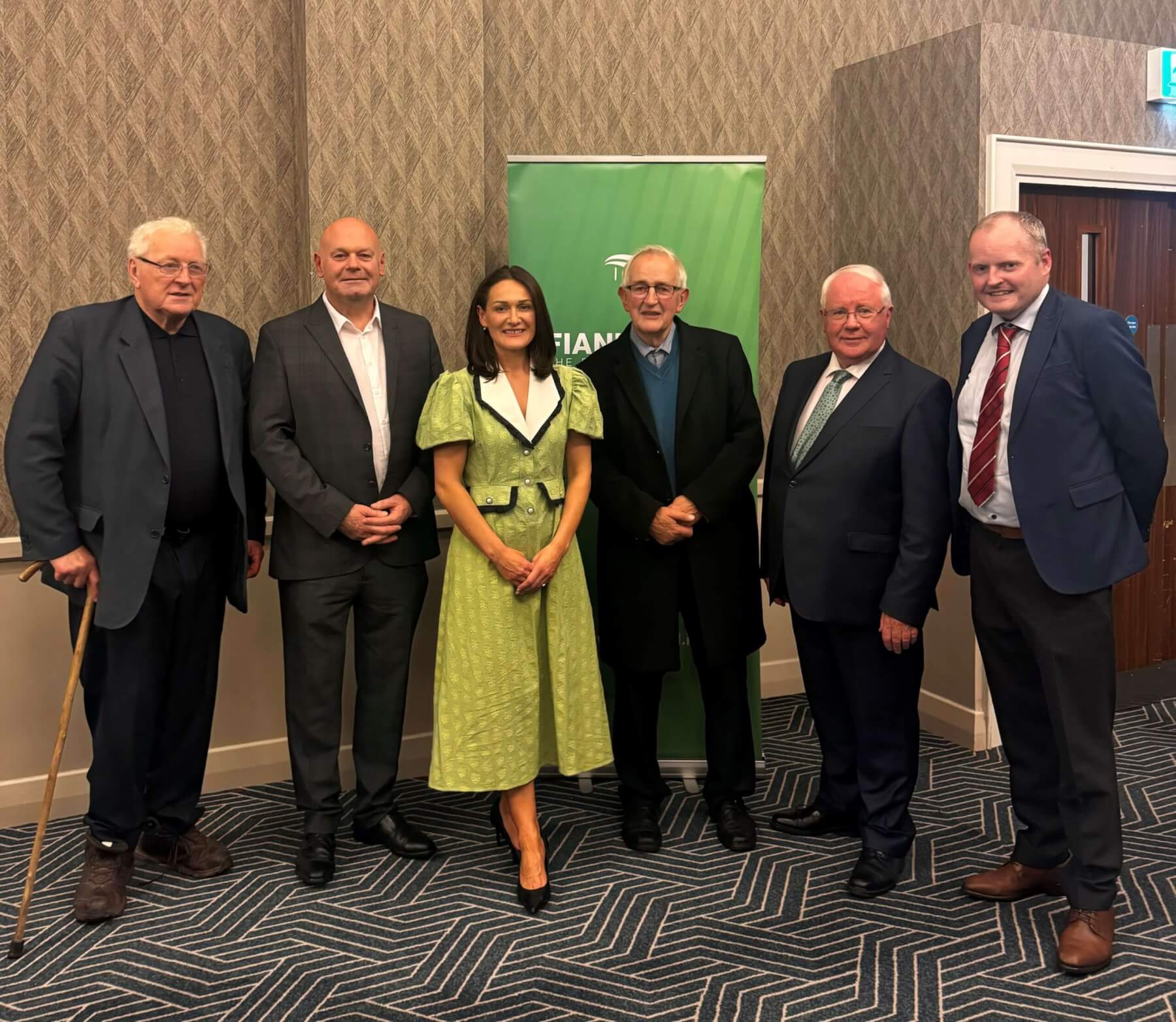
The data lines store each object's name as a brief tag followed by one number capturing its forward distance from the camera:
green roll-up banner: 3.91
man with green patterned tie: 3.04
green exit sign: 4.62
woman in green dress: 3.14
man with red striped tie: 2.71
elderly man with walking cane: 3.03
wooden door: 4.59
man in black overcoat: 3.43
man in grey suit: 3.24
